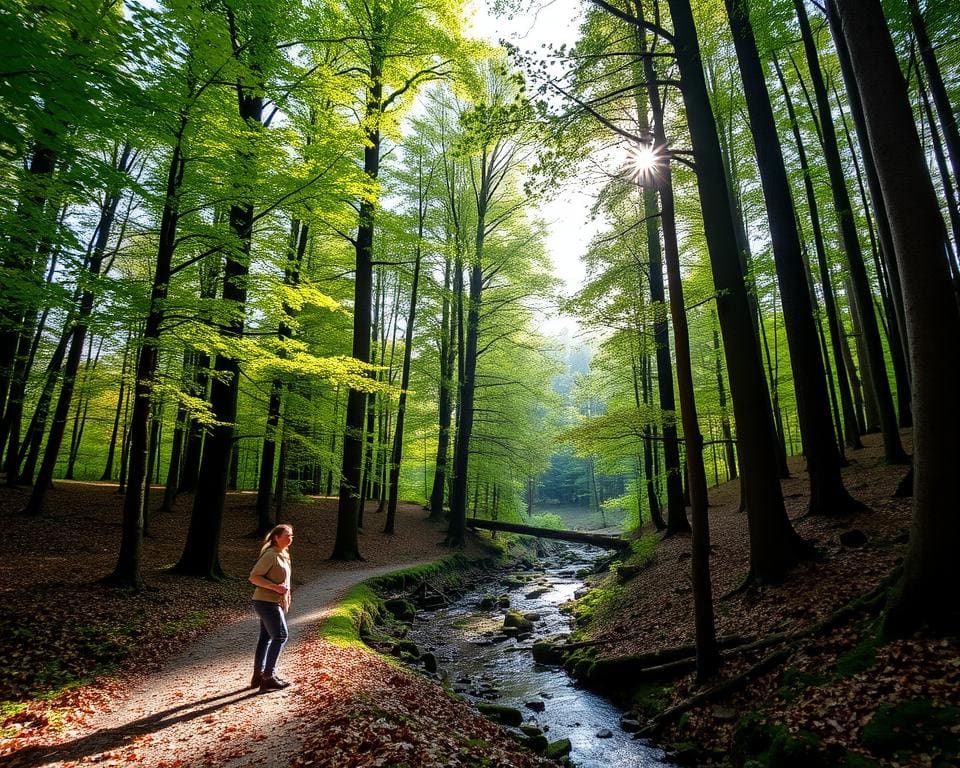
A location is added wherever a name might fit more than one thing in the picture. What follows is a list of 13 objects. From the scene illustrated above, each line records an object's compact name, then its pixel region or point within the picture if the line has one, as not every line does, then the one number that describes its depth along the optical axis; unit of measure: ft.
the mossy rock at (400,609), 38.11
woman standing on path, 17.99
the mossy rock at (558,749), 18.78
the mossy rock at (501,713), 22.16
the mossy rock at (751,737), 15.12
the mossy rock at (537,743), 19.32
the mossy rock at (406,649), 28.99
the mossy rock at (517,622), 38.23
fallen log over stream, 61.67
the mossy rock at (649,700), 20.63
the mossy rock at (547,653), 30.63
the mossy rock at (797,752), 13.34
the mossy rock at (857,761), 12.18
